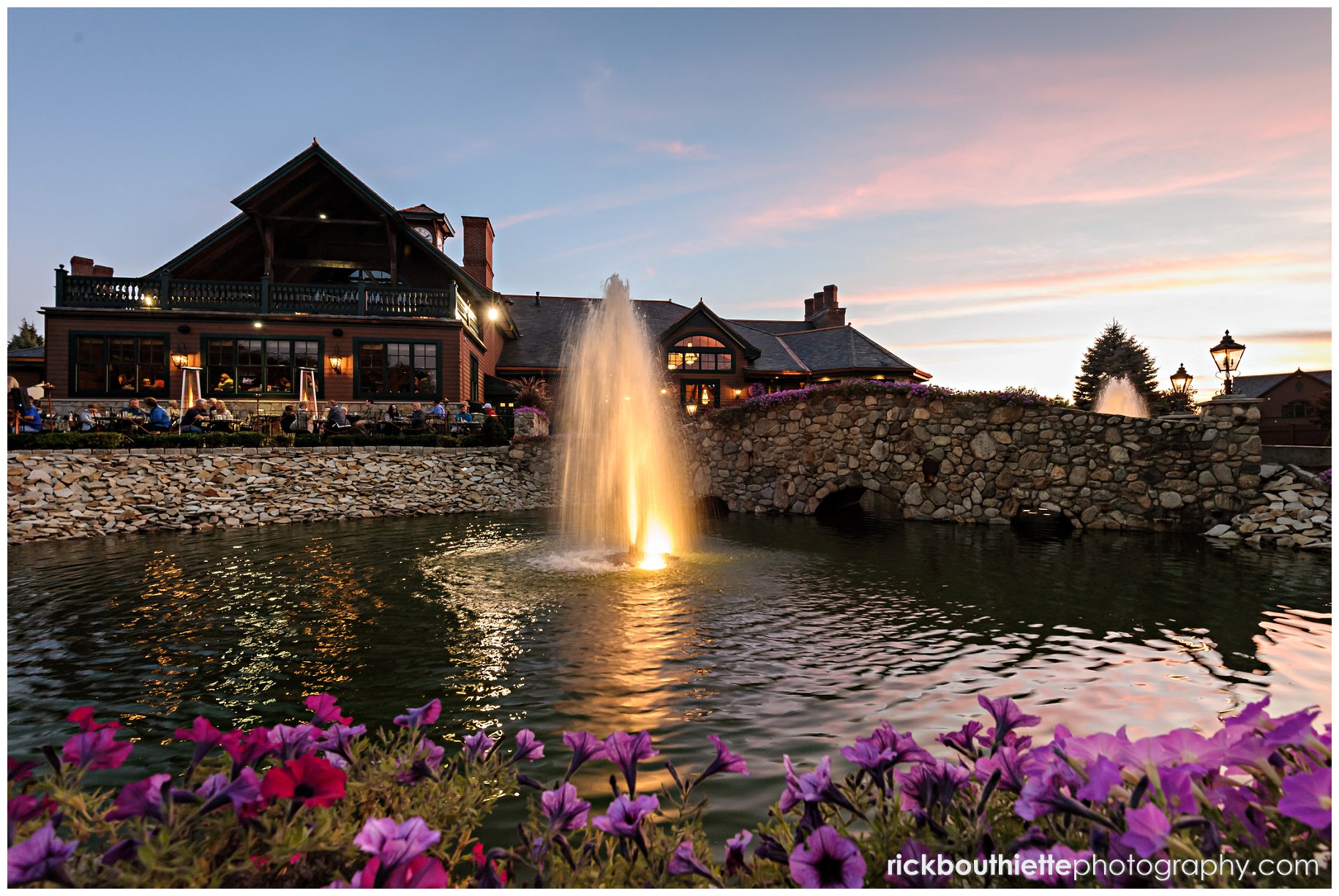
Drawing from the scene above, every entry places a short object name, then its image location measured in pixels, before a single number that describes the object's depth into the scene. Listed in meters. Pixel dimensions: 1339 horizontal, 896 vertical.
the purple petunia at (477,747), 2.66
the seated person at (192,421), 18.12
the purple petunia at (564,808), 2.10
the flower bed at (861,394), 16.53
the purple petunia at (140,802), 1.85
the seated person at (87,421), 18.86
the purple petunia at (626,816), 1.99
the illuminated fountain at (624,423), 12.37
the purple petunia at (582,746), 2.32
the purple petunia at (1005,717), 2.34
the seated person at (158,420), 17.86
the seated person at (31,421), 17.70
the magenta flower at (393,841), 1.70
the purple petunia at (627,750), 2.24
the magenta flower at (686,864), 1.94
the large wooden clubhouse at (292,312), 23.53
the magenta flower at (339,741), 2.43
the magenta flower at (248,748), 2.01
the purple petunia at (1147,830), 1.71
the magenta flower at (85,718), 1.99
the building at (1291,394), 51.69
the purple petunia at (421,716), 2.60
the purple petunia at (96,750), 2.04
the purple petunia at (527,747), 2.56
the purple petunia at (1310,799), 1.70
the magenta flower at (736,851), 2.06
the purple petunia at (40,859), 1.64
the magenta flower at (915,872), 1.92
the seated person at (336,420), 20.02
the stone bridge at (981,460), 14.35
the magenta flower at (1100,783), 1.88
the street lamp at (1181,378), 17.12
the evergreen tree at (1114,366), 43.19
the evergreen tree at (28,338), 61.17
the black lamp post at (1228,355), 13.43
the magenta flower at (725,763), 2.22
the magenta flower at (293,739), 2.24
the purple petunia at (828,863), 1.87
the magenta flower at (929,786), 2.06
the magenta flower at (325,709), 2.42
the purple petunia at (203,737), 2.09
